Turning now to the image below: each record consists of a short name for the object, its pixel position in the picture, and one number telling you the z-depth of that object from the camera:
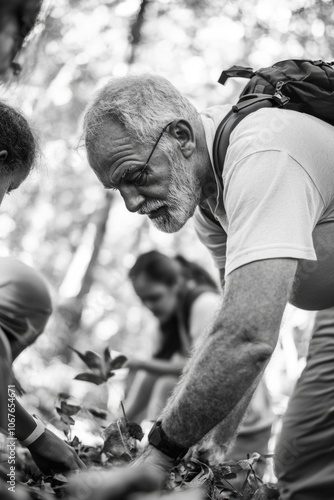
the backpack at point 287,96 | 2.11
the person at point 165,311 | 4.88
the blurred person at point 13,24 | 0.94
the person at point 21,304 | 2.86
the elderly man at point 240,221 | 1.68
